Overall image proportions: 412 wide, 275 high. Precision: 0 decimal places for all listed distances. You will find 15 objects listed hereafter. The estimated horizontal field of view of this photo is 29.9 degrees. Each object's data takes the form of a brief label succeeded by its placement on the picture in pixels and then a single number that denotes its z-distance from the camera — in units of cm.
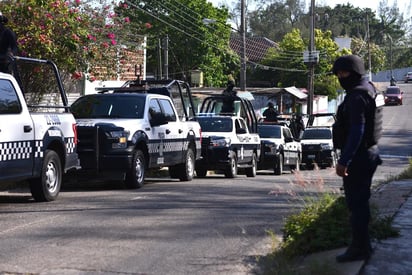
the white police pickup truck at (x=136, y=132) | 1366
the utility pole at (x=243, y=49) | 3784
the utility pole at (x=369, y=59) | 8350
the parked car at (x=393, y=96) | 7325
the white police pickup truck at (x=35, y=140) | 1037
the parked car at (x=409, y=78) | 10469
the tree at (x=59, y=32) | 1582
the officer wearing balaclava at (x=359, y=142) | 659
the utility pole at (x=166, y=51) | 3812
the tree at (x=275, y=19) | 10388
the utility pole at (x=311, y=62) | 4450
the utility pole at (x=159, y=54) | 4231
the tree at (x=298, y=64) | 6450
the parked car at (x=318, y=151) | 3098
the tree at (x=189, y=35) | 5244
